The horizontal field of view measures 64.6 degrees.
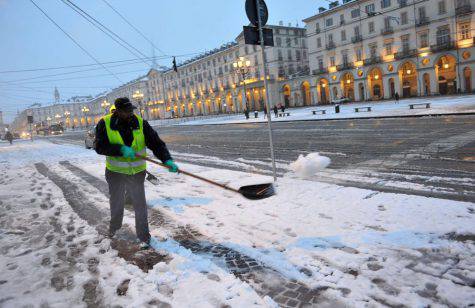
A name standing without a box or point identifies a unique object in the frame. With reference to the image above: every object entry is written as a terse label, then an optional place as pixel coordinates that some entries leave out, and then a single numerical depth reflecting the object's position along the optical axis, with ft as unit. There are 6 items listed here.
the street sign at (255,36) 21.56
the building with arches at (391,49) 141.49
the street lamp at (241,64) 130.11
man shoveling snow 13.91
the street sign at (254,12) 21.52
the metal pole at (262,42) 21.76
